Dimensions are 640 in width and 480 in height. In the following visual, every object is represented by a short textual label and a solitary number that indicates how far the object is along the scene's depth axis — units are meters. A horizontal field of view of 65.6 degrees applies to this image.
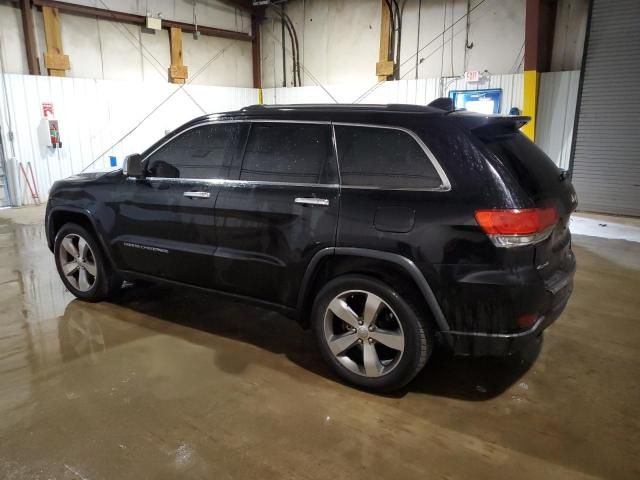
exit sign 9.66
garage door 7.83
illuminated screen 9.46
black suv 2.51
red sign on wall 9.62
